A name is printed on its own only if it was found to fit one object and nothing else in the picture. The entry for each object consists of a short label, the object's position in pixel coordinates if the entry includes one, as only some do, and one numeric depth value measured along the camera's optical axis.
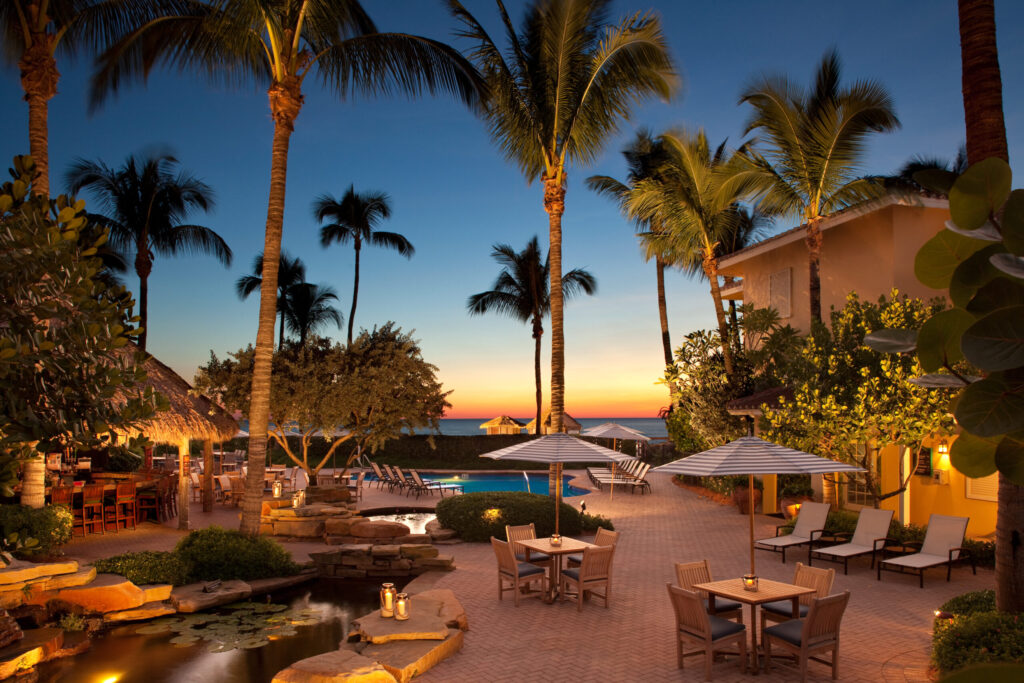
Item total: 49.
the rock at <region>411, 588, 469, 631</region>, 9.49
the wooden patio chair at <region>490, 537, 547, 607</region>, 10.70
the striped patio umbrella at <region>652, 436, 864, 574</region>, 9.41
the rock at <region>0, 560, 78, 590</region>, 9.92
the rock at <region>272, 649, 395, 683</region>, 7.51
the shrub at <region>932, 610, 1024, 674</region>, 6.45
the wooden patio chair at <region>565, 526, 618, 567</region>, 11.88
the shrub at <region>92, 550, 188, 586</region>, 11.30
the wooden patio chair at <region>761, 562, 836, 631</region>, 8.66
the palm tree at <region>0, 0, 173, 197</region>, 12.99
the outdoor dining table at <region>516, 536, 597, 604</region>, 11.09
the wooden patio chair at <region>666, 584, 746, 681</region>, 7.79
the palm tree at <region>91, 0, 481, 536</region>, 13.30
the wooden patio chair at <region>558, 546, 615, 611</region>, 10.41
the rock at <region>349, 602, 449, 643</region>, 8.74
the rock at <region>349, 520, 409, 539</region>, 15.41
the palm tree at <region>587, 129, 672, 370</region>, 25.91
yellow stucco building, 15.03
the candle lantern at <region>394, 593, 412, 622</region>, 9.15
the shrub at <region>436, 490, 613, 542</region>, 15.99
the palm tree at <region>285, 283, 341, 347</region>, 38.38
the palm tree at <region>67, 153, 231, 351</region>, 24.14
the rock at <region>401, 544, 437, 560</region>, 13.56
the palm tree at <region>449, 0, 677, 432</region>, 16.64
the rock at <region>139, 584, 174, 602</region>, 10.94
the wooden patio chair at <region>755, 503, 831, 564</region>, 13.76
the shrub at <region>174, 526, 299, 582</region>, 12.08
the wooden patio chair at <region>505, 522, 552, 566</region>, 12.01
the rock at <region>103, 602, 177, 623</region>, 10.39
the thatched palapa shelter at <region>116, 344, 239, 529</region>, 16.25
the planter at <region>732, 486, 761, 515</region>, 19.95
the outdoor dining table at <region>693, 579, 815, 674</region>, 8.21
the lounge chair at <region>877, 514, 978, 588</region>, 11.43
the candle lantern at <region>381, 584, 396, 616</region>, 9.26
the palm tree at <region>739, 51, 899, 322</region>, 16.11
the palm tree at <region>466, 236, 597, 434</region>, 40.01
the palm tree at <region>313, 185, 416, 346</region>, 33.38
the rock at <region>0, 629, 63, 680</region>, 8.17
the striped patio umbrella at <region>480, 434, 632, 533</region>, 12.56
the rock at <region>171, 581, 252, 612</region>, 10.92
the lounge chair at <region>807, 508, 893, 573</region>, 12.45
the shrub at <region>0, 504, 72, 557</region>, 12.06
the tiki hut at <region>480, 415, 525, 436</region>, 43.73
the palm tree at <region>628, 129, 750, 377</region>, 20.86
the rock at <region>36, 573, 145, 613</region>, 10.34
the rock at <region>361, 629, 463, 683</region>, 7.93
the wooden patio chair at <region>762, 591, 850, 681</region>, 7.52
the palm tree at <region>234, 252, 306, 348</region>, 37.56
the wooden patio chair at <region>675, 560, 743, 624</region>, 8.88
